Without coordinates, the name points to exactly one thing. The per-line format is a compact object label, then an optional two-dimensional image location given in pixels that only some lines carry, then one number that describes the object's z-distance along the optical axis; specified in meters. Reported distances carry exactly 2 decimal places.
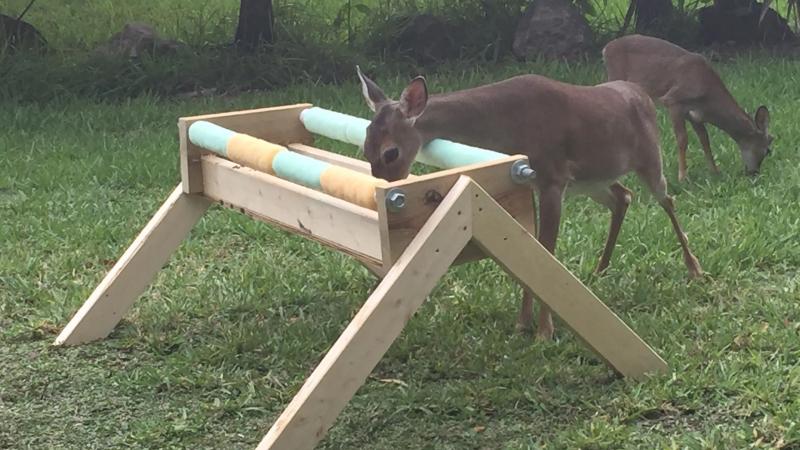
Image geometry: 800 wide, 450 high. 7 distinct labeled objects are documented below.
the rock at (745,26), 10.72
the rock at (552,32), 10.41
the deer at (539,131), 4.07
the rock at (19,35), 10.16
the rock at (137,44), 10.23
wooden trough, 3.23
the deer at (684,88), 6.71
